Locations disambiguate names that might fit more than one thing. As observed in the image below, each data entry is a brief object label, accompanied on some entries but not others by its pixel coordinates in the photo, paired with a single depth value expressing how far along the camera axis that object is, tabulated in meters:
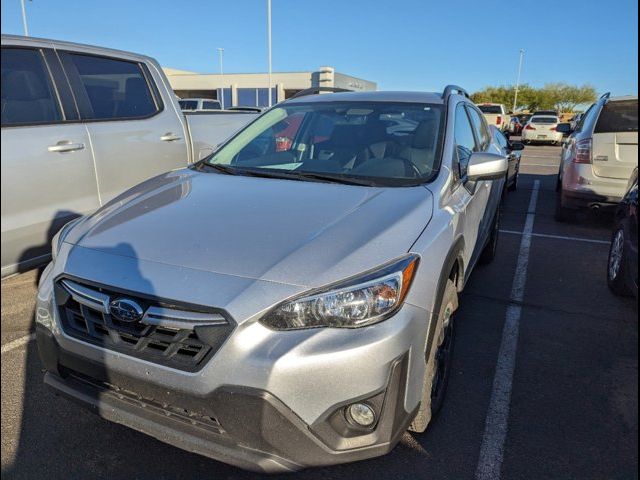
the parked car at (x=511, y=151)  6.46
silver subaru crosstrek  1.78
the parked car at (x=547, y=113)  25.88
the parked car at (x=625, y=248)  3.27
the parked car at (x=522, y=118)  36.27
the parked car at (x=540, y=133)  22.94
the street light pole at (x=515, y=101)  54.14
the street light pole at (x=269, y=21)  27.46
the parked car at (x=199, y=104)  19.62
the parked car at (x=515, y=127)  30.36
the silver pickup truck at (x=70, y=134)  3.29
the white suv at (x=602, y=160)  5.89
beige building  40.22
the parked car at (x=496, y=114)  21.97
